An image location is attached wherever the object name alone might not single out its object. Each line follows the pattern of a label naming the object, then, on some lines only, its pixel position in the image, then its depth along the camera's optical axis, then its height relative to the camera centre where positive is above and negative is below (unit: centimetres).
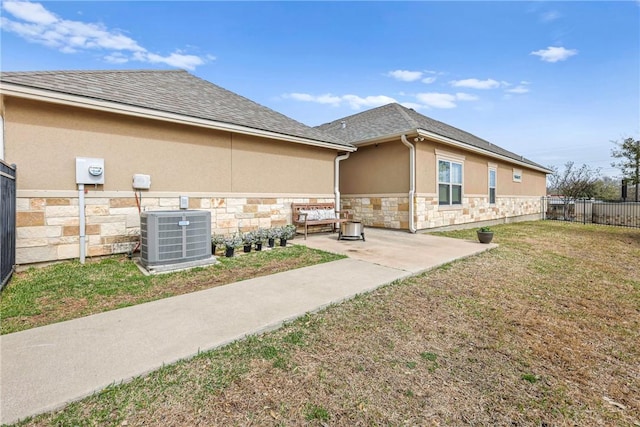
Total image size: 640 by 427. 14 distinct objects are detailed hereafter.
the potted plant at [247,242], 611 -79
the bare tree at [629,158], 1464 +248
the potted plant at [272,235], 662 -72
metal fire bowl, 769 -68
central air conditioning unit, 457 -54
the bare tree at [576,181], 2489 +225
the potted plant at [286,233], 681 -70
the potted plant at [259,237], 627 -74
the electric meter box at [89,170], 502 +66
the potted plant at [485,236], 738 -83
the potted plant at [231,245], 565 -79
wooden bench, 803 -27
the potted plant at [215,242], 584 -76
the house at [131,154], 470 +112
